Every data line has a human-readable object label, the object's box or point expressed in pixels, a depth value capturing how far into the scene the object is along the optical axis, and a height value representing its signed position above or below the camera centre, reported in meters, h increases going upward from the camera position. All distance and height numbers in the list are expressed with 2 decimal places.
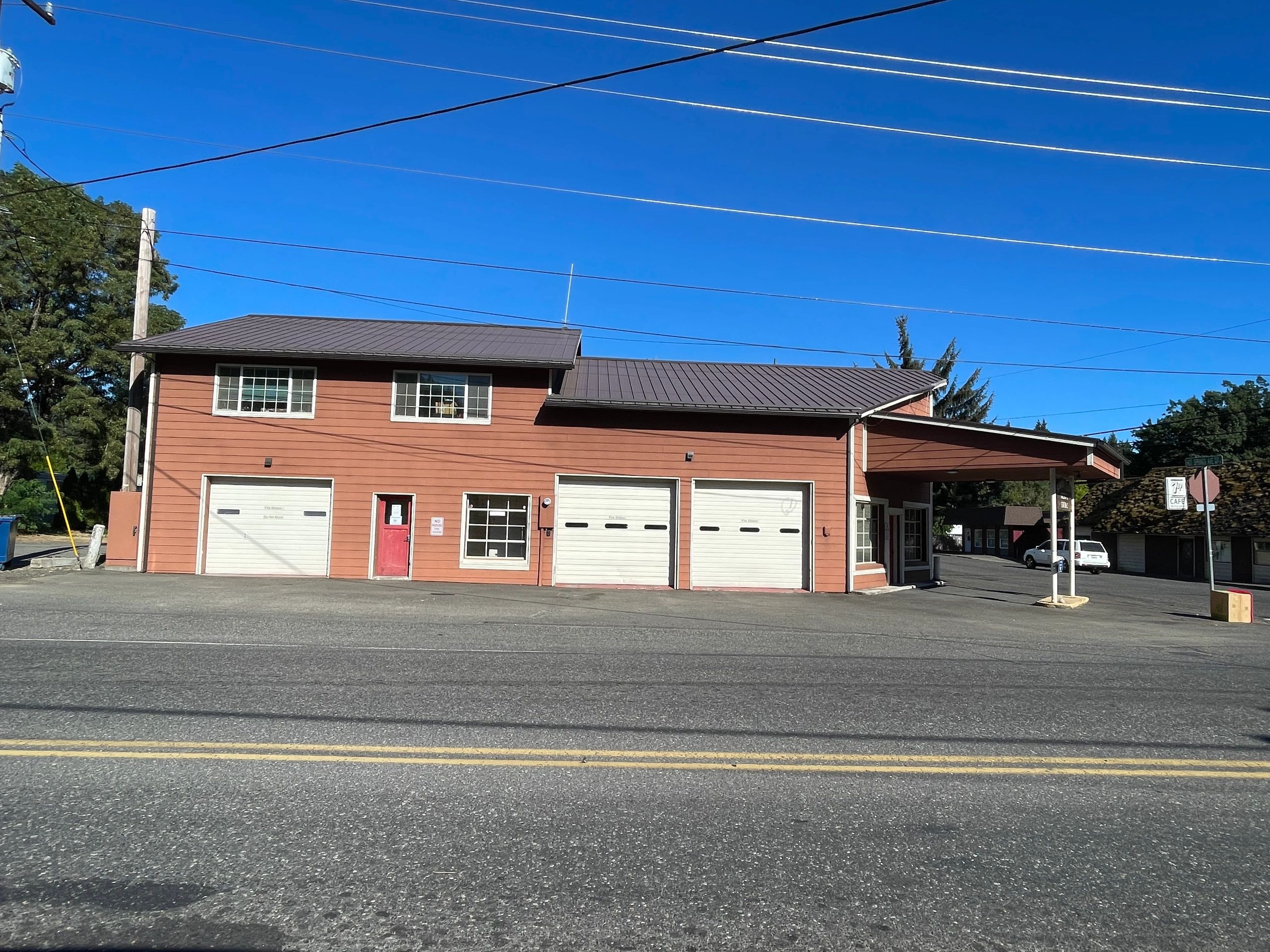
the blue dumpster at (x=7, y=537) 17.20 -0.30
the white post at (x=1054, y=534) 16.58 +0.30
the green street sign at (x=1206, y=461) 18.80 +2.25
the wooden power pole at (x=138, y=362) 18.11 +3.98
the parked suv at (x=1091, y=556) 40.47 -0.37
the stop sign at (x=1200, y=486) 16.61 +1.40
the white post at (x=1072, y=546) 16.81 +0.06
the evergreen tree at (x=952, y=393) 50.06 +9.85
